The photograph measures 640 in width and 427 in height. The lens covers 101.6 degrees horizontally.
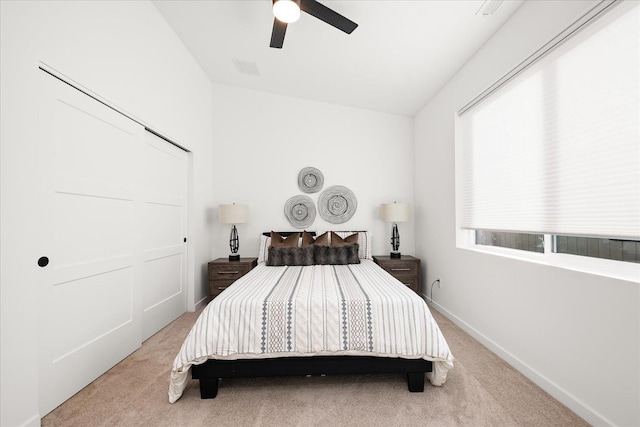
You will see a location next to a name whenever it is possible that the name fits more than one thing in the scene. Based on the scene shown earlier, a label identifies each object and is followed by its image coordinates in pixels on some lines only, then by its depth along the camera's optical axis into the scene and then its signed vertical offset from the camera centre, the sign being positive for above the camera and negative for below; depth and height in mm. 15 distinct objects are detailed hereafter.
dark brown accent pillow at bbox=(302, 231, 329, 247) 3342 -286
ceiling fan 1735 +1431
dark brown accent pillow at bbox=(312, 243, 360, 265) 3143 -451
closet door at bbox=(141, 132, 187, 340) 2504 -166
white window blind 1307 +496
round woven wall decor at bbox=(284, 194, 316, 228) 3801 +100
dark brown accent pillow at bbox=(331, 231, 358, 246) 3323 -286
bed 1631 -774
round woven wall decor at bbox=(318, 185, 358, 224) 3832 +189
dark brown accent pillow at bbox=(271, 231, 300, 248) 3224 -290
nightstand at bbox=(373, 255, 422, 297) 3369 -680
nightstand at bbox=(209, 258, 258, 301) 3260 -680
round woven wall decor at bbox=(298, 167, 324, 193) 3832 +543
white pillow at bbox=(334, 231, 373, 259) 3520 -330
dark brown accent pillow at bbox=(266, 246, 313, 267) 3121 -470
